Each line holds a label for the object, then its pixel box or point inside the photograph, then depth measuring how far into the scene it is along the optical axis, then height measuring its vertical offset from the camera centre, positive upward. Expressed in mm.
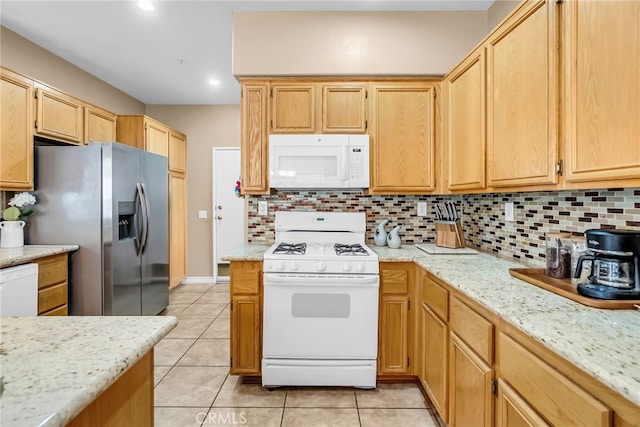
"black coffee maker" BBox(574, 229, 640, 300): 1049 -174
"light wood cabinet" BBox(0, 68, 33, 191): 2336 +582
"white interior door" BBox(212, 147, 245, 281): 4641 +60
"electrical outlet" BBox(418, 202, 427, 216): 2701 +18
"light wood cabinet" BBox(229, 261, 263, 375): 2115 -722
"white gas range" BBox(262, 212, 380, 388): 2027 -706
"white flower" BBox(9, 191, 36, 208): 2438 +70
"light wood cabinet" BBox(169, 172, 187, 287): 4293 -266
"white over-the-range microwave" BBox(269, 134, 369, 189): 2354 +371
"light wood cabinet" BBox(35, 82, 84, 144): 2609 +825
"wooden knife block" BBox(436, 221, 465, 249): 2324 -176
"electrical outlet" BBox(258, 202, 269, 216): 2691 +27
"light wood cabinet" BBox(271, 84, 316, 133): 2443 +791
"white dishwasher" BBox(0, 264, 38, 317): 1975 -531
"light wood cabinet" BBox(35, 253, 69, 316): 2285 -576
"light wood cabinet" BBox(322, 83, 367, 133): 2445 +793
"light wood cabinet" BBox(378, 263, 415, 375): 2115 -741
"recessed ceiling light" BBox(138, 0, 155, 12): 2340 +1530
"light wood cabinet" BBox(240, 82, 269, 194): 2441 +556
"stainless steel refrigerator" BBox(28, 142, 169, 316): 2604 -50
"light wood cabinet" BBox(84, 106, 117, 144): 3143 +887
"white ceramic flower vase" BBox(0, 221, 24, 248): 2426 -195
